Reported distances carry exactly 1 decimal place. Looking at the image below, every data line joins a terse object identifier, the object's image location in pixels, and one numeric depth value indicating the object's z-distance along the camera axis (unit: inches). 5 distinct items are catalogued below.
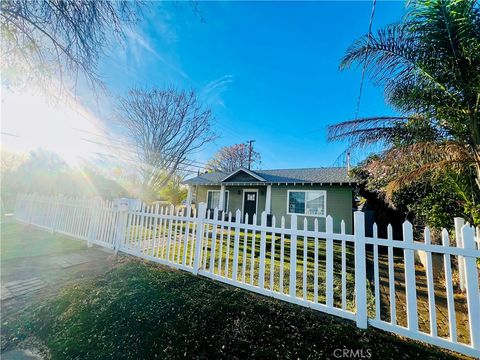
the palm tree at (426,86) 130.1
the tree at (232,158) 1131.0
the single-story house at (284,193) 427.2
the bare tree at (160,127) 422.6
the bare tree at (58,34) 122.0
